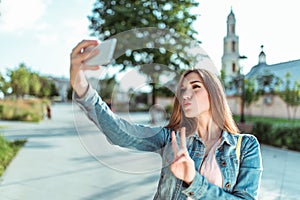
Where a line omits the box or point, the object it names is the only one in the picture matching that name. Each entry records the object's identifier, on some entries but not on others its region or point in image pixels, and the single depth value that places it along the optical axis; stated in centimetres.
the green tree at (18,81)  1594
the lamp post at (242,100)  652
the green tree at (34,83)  1972
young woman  65
